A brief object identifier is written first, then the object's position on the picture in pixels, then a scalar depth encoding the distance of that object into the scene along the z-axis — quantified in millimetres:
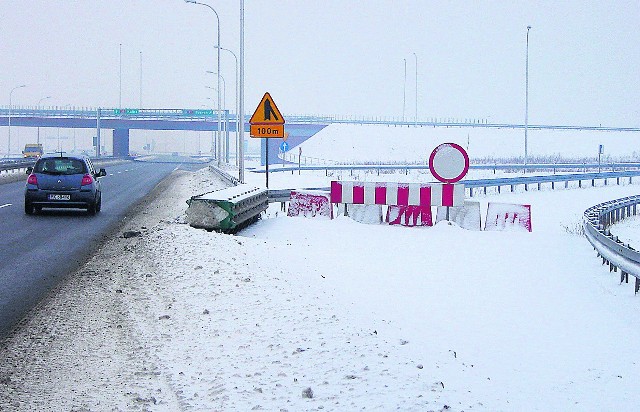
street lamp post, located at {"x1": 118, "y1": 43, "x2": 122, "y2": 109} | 118750
